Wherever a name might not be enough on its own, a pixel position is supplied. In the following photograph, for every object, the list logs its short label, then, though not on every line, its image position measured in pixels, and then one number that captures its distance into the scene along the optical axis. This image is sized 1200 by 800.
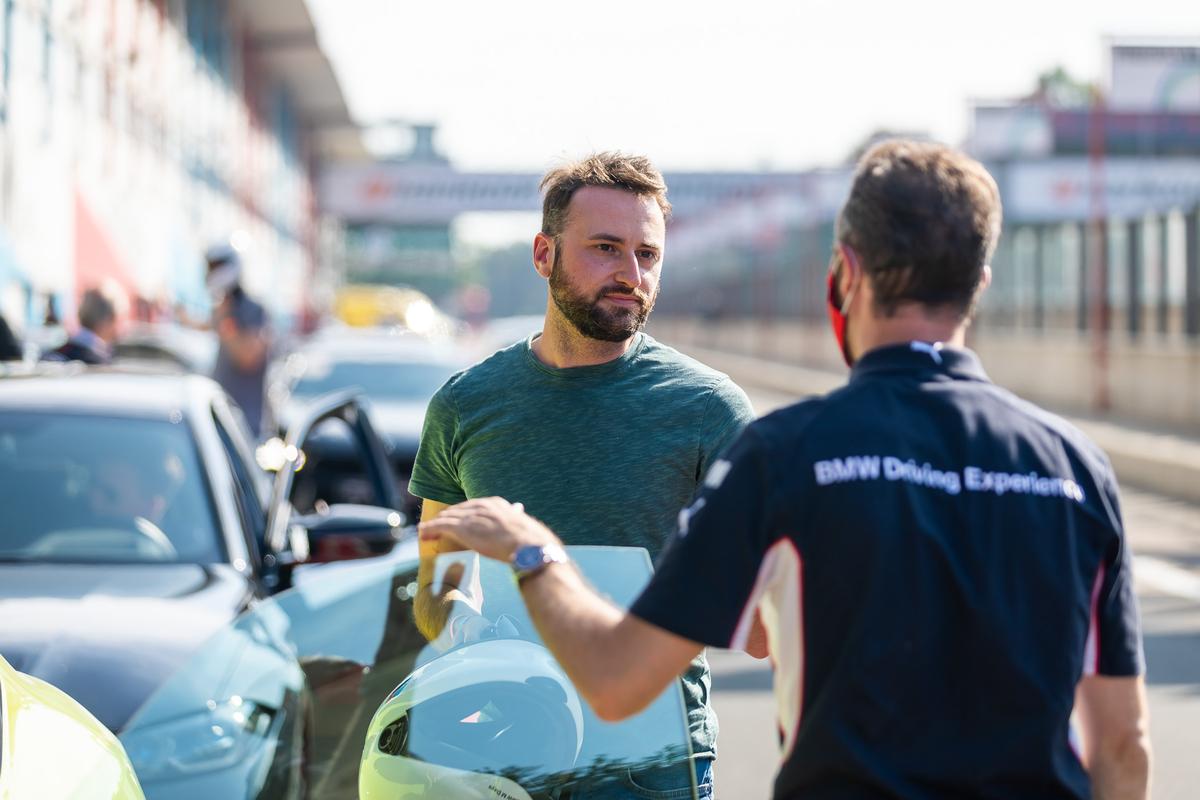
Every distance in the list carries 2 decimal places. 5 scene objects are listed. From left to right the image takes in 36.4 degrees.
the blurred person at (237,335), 9.88
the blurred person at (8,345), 9.20
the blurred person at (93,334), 9.16
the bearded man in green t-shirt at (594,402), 3.27
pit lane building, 21.89
